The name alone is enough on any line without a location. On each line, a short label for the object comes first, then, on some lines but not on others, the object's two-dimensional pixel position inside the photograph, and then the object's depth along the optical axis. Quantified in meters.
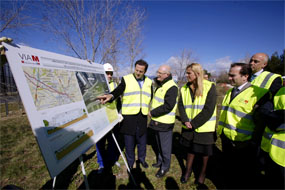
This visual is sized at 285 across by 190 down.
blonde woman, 2.11
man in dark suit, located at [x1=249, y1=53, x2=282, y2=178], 1.75
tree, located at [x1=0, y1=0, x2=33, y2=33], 5.28
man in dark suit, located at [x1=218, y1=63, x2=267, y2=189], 1.86
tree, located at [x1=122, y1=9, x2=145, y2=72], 15.53
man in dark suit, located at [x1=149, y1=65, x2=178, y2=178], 2.42
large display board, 1.13
